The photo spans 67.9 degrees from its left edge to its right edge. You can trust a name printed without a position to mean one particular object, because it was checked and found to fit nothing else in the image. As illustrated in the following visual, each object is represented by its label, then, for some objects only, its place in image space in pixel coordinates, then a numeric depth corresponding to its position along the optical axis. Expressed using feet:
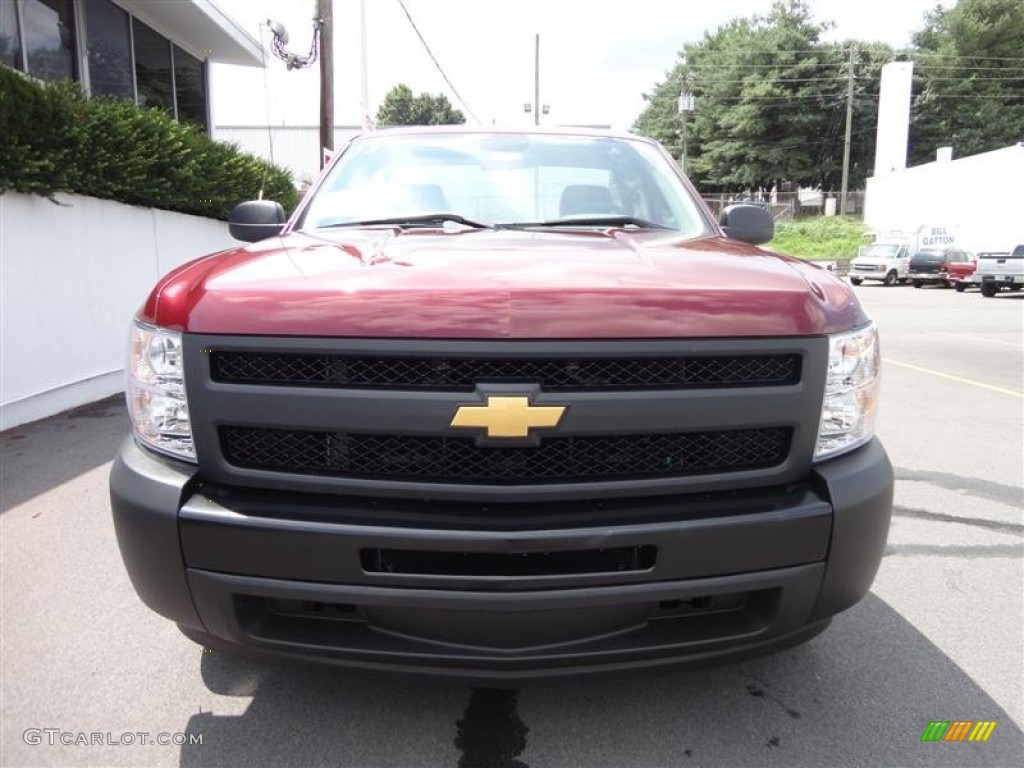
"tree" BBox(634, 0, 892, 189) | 184.85
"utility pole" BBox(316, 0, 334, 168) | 47.96
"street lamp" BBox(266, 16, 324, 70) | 49.48
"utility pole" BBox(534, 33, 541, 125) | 139.95
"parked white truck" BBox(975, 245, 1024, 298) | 74.28
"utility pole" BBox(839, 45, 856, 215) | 161.07
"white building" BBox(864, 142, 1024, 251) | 97.04
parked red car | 82.42
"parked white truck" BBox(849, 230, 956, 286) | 94.89
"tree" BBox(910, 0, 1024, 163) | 178.50
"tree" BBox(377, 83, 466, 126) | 257.34
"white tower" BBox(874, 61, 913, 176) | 138.31
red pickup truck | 6.13
